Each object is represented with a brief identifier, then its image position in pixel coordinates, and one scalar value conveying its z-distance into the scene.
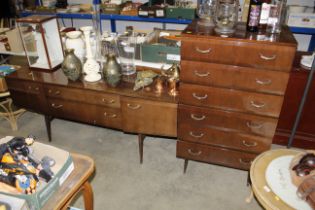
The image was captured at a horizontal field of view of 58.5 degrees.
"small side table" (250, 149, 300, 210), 1.35
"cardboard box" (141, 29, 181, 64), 2.14
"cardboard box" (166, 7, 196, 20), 2.91
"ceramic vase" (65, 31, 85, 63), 2.28
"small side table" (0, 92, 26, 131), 2.62
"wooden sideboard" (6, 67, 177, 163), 1.97
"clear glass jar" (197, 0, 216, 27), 1.77
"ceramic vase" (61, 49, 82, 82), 2.10
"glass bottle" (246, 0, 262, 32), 1.58
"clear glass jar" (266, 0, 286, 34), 1.57
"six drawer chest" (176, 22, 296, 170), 1.54
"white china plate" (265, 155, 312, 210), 1.35
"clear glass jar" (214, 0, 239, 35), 1.62
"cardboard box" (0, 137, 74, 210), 1.19
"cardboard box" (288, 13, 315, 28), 2.66
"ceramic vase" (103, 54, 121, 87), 2.01
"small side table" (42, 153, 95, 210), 1.28
